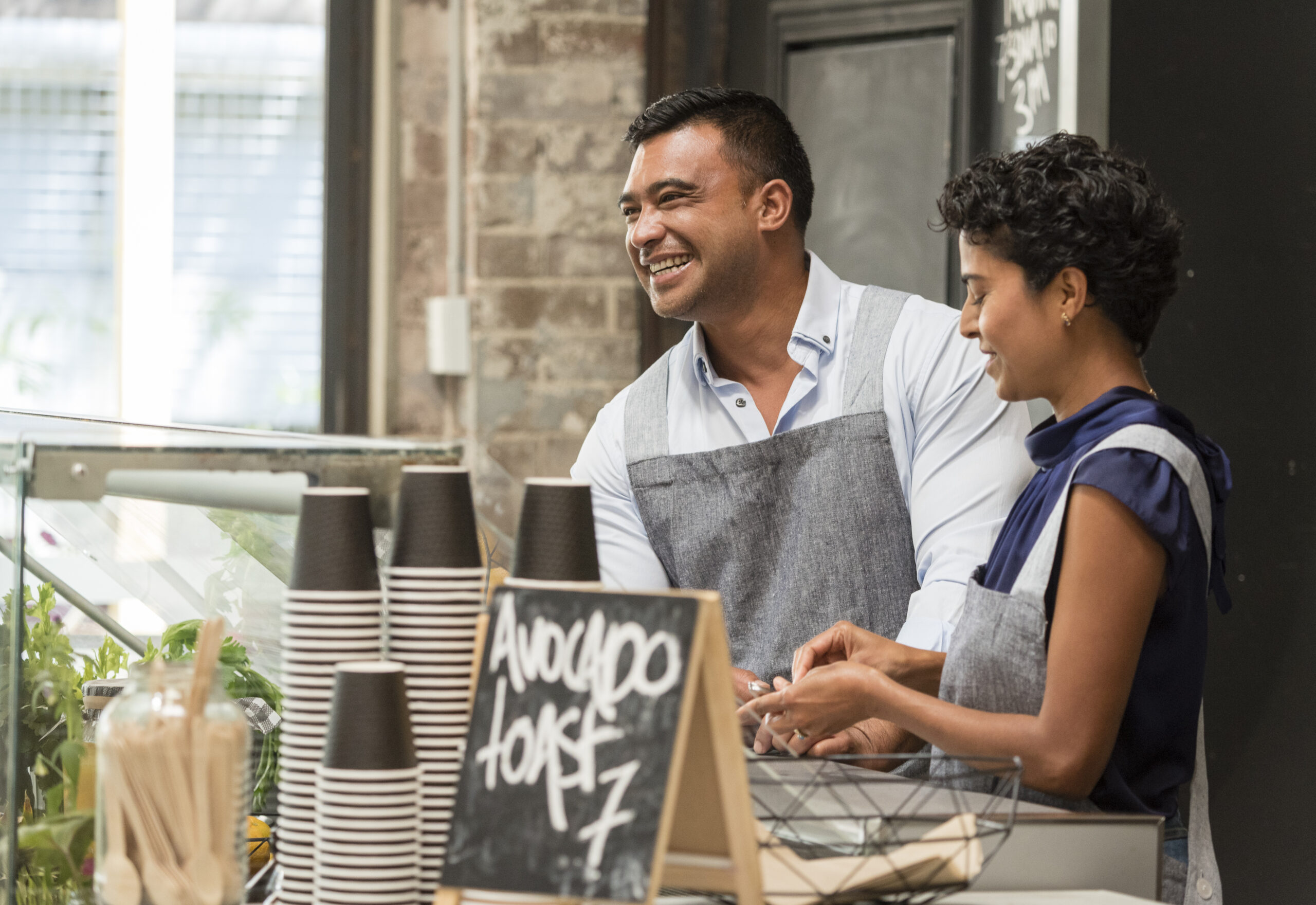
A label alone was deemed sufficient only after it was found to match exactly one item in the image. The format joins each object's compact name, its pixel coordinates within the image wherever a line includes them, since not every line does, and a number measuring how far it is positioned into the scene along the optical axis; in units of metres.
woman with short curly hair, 3.44
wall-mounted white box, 7.75
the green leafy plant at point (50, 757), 3.27
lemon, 3.47
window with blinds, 8.19
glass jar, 3.07
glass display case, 3.27
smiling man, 4.17
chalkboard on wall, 5.47
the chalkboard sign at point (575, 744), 2.99
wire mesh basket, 3.12
